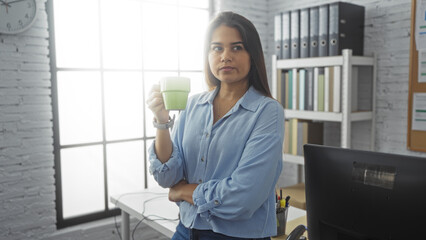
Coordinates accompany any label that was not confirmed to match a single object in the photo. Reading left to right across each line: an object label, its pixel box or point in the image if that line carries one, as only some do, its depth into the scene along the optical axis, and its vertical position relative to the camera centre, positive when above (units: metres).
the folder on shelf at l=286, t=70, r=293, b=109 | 3.00 +0.00
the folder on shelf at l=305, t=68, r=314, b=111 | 2.86 +0.01
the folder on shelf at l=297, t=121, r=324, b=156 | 2.92 -0.33
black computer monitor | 0.88 -0.26
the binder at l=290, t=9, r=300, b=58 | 2.92 +0.43
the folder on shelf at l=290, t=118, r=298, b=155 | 2.99 -0.36
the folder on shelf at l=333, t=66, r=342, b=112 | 2.68 +0.02
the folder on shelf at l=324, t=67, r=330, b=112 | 2.74 +0.02
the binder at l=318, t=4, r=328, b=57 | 2.73 +0.43
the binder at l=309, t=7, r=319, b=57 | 2.80 +0.44
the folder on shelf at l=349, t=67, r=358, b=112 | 2.84 +0.00
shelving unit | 2.65 -0.04
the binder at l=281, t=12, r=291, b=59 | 2.98 +0.44
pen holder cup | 1.47 -0.50
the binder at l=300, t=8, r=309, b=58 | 2.85 +0.43
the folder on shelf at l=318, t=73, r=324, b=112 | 2.79 -0.02
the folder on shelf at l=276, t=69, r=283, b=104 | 3.09 +0.04
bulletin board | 2.59 -0.07
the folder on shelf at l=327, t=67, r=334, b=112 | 2.73 +0.01
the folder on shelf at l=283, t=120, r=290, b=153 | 3.05 -0.38
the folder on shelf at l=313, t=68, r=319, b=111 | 2.81 +0.01
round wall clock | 2.25 +0.46
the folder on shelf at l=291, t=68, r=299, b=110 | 2.95 +0.02
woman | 1.13 -0.18
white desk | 1.67 -0.57
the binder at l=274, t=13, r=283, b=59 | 3.05 +0.43
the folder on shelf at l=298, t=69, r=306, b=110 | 2.90 +0.02
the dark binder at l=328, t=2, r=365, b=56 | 2.67 +0.45
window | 2.65 +0.02
